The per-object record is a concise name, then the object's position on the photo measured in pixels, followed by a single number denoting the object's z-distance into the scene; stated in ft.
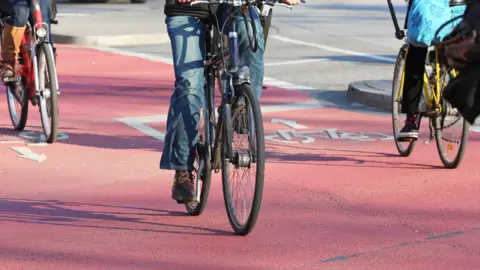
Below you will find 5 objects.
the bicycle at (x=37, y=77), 60.67
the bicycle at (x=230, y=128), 38.49
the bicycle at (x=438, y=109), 52.67
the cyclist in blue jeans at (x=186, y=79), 41.27
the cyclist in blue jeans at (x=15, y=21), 61.69
